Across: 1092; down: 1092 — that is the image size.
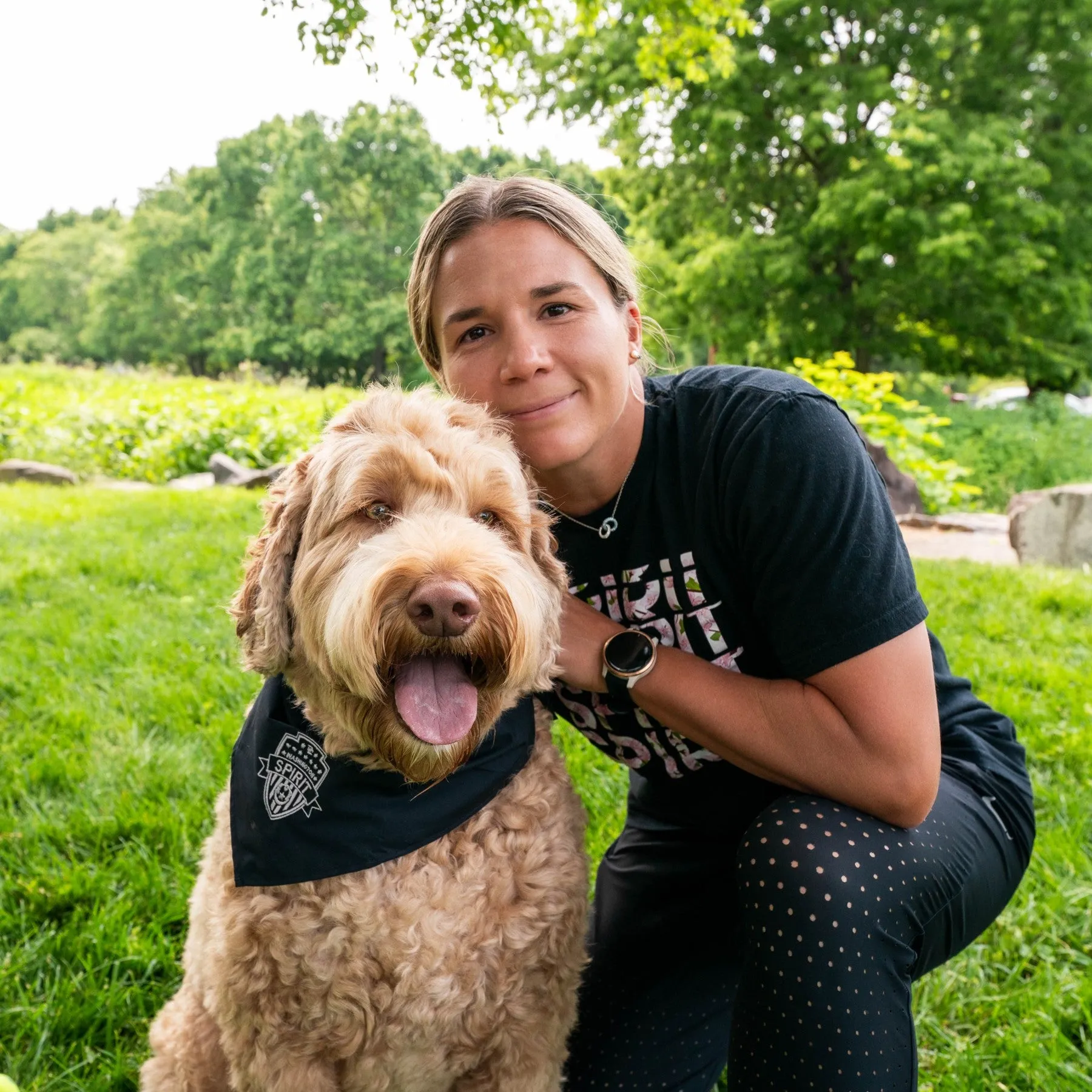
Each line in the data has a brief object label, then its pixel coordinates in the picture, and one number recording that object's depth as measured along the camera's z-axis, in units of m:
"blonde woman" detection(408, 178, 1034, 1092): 1.61
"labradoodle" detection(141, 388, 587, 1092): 1.65
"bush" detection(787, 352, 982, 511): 10.05
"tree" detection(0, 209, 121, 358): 53.53
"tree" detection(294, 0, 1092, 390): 13.66
